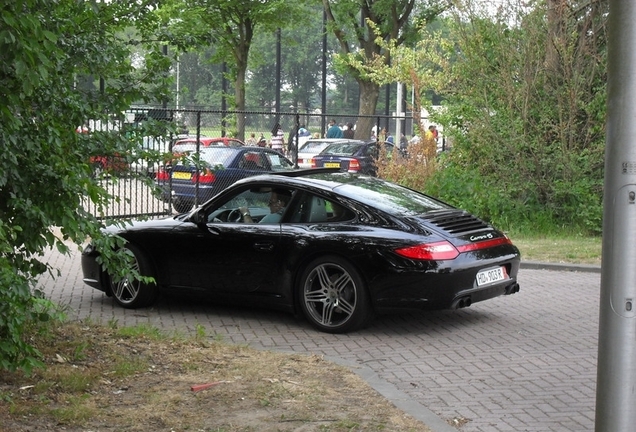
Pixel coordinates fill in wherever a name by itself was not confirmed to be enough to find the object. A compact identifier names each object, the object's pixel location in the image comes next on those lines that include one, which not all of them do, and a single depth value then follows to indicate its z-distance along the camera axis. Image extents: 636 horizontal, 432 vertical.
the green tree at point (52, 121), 5.26
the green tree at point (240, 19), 35.44
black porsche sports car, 8.33
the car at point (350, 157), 27.02
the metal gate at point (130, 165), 6.99
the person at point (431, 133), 18.84
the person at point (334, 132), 35.56
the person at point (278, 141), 30.05
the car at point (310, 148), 28.58
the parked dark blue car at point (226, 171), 20.20
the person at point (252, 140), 36.18
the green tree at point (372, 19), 36.88
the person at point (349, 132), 39.25
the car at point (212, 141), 21.30
